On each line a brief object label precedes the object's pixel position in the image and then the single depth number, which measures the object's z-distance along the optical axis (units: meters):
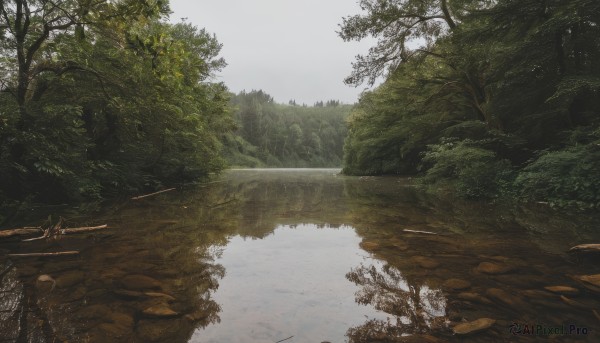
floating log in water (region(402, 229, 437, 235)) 5.88
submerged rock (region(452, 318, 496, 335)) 2.57
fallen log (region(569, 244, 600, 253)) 4.23
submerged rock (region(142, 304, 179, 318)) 2.87
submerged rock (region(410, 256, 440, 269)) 4.17
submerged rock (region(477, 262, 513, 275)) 3.86
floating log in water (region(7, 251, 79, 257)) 4.44
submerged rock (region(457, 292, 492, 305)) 3.09
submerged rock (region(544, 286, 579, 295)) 3.22
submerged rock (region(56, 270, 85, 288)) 3.49
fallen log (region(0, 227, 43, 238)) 5.27
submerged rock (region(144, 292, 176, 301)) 3.22
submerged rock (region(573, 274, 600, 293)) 3.32
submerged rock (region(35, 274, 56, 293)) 3.34
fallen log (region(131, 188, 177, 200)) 10.99
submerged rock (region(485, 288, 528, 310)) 2.99
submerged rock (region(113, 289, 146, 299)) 3.23
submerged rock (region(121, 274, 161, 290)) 3.48
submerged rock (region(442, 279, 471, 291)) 3.43
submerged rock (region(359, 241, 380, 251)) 5.20
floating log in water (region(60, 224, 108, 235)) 5.79
